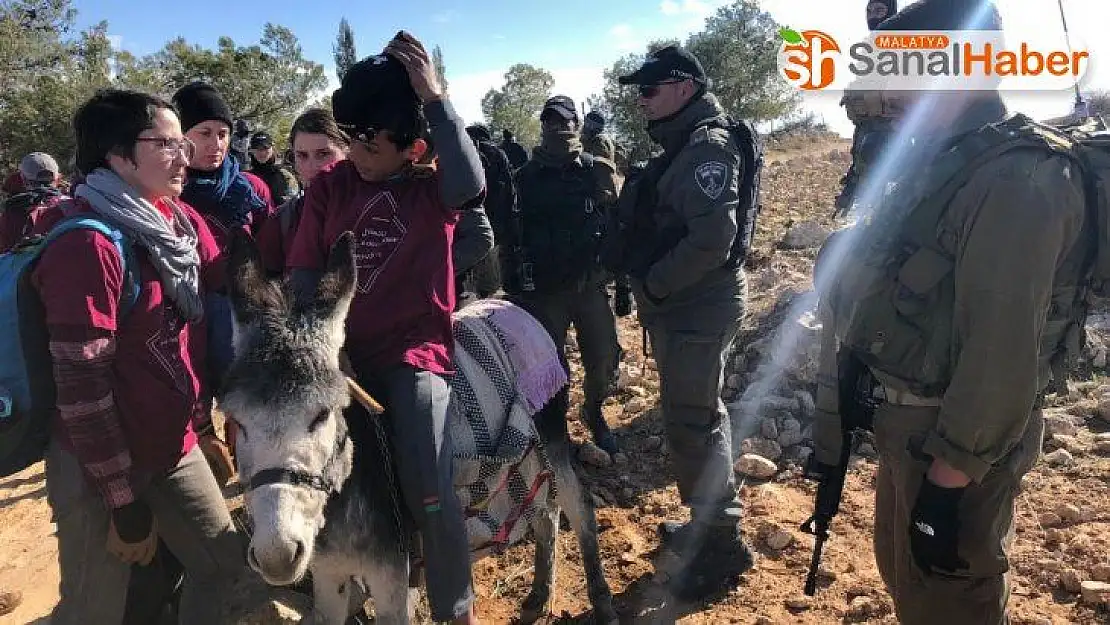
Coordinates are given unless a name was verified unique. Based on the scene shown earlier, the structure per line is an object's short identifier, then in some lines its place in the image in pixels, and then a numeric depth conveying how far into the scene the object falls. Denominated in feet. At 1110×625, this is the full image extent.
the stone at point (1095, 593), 10.30
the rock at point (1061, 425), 15.49
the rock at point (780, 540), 13.07
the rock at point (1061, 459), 14.40
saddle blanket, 8.90
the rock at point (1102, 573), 10.85
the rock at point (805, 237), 33.06
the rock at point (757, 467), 15.80
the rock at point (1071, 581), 10.77
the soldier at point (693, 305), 11.84
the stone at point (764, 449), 16.65
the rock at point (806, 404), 18.04
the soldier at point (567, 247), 17.04
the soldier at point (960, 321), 5.76
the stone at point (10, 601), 12.45
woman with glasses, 6.66
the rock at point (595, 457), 17.15
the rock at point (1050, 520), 12.61
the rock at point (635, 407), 20.06
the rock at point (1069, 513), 12.55
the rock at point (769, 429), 17.28
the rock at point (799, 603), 11.41
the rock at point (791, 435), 17.03
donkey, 5.91
